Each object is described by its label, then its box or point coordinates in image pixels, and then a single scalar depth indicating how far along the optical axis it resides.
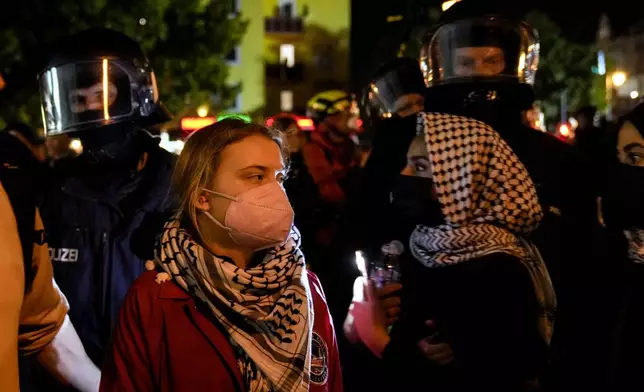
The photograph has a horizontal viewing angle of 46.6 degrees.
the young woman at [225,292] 2.33
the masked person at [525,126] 3.30
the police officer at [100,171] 3.61
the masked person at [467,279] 2.83
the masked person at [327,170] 6.02
